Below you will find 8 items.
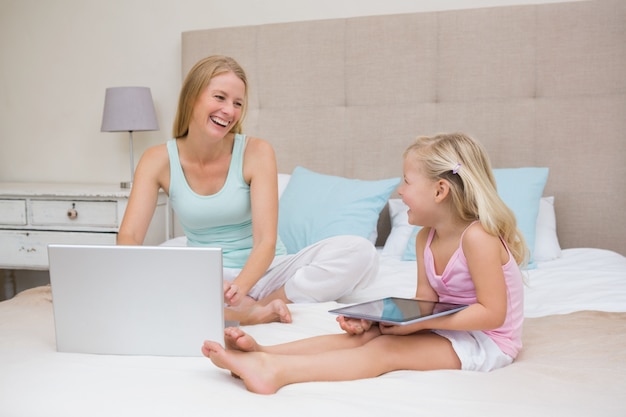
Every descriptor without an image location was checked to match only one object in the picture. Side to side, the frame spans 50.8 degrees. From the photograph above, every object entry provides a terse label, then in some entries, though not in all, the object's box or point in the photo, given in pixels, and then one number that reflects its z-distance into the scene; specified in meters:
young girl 1.21
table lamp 2.99
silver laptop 1.24
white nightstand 2.88
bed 1.92
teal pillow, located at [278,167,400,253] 2.41
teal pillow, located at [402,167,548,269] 2.34
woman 1.79
